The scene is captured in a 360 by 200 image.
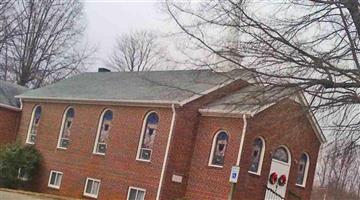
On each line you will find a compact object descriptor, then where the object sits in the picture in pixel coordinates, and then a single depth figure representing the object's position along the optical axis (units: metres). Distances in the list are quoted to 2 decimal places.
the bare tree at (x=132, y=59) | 71.81
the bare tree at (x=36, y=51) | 54.56
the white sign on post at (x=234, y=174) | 20.88
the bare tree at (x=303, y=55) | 10.38
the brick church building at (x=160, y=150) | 24.12
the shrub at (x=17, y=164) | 29.75
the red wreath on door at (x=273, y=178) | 25.50
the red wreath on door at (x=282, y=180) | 26.00
